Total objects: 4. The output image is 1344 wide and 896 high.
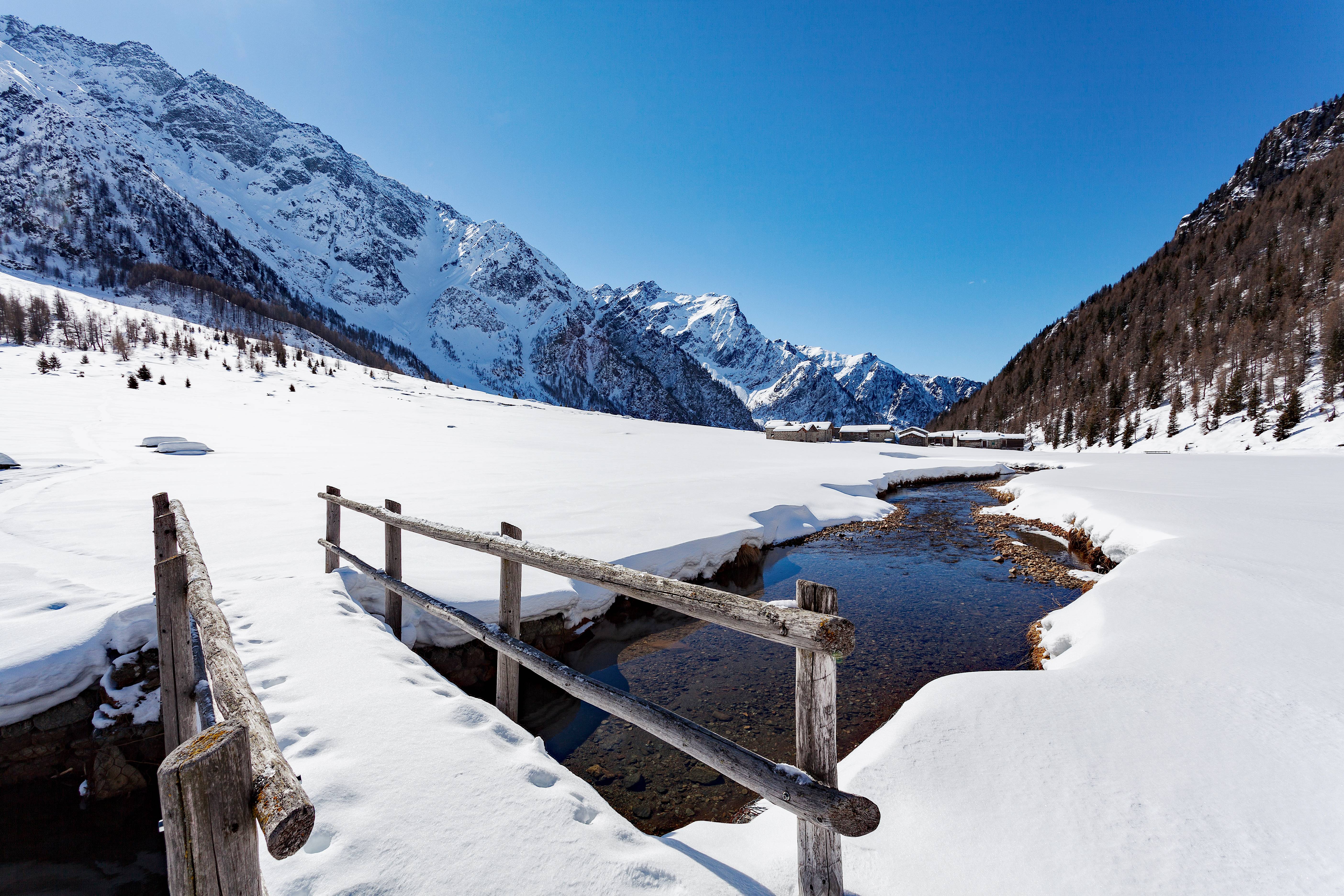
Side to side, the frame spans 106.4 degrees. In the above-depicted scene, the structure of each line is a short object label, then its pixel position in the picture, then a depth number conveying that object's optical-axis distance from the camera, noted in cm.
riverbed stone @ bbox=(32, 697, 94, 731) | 425
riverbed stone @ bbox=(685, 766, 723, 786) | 503
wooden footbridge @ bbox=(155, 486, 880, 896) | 129
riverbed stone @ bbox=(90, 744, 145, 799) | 433
